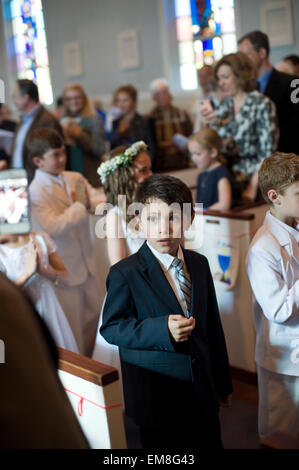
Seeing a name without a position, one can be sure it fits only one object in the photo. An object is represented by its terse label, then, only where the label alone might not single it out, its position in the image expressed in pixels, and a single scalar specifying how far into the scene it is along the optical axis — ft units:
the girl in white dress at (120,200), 9.04
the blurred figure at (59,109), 24.02
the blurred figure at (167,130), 21.76
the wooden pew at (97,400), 5.76
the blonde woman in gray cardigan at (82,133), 16.55
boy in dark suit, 6.54
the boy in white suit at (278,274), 7.09
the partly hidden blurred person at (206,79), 21.82
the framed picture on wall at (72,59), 33.35
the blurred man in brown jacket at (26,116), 15.62
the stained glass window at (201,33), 25.82
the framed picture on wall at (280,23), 22.33
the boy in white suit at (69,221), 11.77
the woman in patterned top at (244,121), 12.46
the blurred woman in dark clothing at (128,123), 20.31
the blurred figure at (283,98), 13.41
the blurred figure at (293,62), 18.47
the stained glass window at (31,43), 33.14
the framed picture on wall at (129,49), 32.40
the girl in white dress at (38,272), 9.81
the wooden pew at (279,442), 5.15
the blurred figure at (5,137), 17.89
